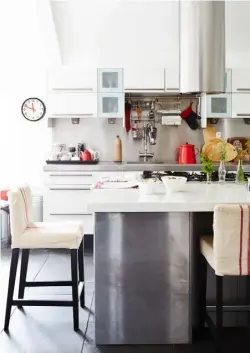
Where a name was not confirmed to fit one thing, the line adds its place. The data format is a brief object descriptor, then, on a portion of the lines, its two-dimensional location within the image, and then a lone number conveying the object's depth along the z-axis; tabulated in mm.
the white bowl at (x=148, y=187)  3008
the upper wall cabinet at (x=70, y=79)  5613
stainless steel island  2760
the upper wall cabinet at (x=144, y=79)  5656
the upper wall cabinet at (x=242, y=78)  5691
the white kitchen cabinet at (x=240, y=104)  5727
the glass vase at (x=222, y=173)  3854
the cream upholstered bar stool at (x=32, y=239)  2967
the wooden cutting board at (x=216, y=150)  5723
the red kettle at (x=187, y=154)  5836
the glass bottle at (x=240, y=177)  3785
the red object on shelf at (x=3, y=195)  5707
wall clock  6027
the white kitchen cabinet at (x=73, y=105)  5664
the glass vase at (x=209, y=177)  3843
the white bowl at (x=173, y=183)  3070
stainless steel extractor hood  3717
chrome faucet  6106
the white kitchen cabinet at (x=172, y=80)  5652
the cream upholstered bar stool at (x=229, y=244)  2432
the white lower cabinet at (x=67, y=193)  5477
